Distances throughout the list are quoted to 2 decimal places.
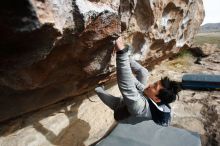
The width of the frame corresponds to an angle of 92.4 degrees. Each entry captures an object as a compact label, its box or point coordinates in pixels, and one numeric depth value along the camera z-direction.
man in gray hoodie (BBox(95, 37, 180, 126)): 0.93
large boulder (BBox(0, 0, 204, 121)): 0.62
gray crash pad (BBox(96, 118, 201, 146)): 0.93
